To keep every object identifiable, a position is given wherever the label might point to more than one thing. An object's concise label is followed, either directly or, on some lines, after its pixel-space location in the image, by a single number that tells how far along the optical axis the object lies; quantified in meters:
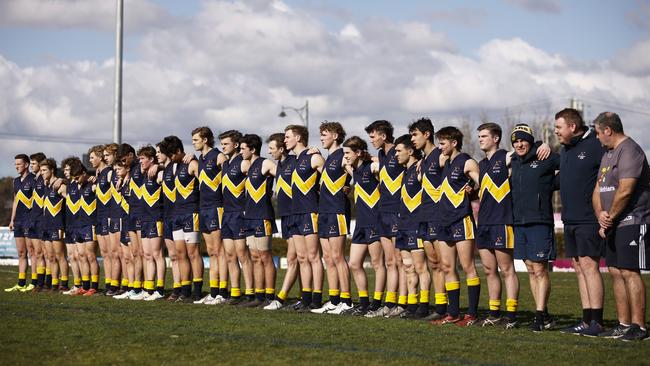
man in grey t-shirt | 18.92
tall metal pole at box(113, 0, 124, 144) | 51.69
